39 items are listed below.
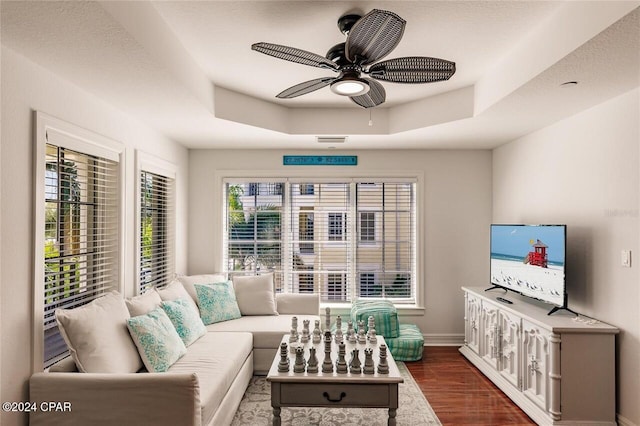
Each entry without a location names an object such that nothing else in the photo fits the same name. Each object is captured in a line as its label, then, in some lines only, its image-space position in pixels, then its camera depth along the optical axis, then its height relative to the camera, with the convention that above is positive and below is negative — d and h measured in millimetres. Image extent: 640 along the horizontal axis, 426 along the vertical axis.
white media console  2785 -1108
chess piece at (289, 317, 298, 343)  3250 -972
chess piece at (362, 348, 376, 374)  2602 -972
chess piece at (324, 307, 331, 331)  3806 -982
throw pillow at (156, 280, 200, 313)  3502 -692
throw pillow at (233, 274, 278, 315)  4309 -856
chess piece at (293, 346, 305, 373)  2619 -974
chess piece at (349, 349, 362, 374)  2617 -985
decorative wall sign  4934 +733
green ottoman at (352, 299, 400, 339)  4299 -1097
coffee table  2523 -1126
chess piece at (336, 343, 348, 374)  2626 -986
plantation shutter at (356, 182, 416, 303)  4984 -281
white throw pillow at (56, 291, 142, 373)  2270 -727
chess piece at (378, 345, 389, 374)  2596 -980
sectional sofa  2102 -1048
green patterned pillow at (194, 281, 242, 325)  4008 -890
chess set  2619 -987
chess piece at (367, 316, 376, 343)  3280 -972
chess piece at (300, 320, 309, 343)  3301 -982
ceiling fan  1846 +880
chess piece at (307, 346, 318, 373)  2621 -978
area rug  2926 -1527
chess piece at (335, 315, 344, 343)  3282 -994
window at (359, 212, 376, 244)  4992 -128
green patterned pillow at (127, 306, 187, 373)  2613 -846
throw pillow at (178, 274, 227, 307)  4164 -691
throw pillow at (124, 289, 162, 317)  2885 -658
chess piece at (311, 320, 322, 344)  3262 -991
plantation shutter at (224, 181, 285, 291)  5000 -128
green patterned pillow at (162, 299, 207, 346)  3186 -849
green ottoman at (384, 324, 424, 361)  4191 -1393
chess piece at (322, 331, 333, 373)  2652 -982
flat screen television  3145 -381
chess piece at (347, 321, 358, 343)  3297 -996
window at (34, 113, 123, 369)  2271 -37
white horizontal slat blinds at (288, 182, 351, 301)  5004 -269
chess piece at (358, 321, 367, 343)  3262 -984
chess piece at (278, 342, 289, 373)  2623 -972
